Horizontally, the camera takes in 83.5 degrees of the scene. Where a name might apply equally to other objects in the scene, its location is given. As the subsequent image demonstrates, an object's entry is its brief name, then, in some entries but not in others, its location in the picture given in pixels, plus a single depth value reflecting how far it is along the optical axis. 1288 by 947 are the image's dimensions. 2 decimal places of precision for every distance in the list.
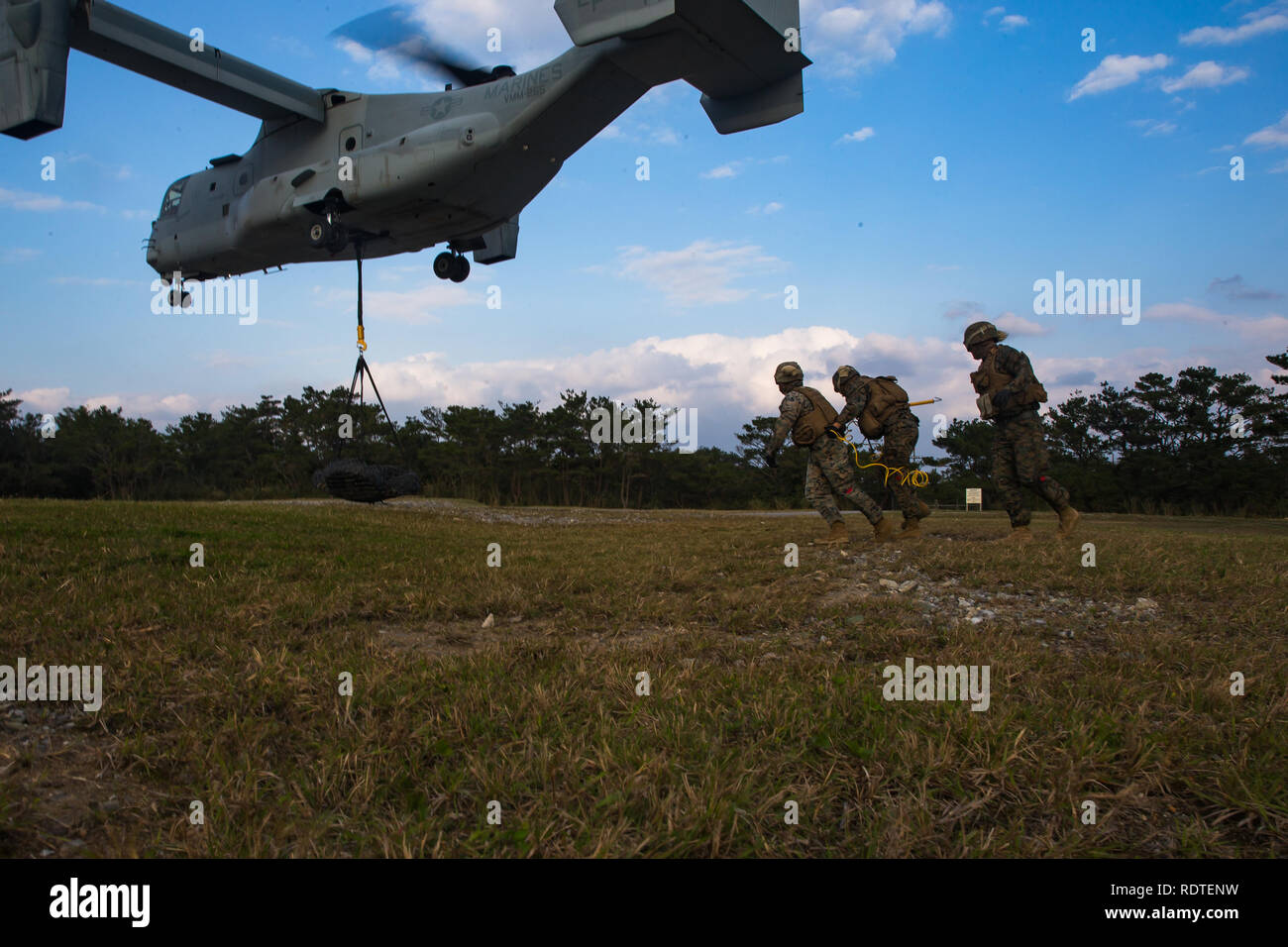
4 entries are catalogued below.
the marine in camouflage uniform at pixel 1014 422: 8.26
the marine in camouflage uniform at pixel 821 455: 8.77
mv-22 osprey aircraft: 10.06
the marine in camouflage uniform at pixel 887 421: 9.32
